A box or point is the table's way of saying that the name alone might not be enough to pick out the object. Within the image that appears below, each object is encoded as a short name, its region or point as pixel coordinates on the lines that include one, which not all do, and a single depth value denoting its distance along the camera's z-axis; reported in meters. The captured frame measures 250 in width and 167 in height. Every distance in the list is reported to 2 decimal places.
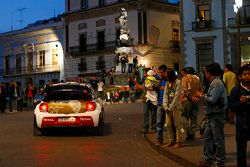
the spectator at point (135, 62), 48.04
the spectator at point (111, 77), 45.01
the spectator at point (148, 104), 14.54
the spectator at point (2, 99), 29.17
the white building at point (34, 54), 66.88
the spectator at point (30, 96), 31.66
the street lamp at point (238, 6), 21.52
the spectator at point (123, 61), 46.97
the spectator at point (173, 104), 11.38
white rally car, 14.72
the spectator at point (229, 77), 15.35
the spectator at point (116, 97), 37.84
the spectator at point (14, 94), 31.06
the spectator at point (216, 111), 8.38
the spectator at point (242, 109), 7.57
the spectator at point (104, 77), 46.85
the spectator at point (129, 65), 46.65
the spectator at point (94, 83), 40.14
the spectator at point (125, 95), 37.67
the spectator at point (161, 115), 11.96
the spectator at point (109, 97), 38.09
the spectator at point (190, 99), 12.57
